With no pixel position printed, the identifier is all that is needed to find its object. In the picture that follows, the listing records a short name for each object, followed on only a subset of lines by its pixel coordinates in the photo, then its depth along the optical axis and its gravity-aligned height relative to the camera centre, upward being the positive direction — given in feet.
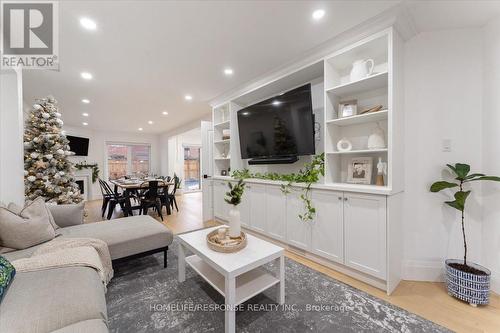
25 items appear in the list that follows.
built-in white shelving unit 6.37 -0.83
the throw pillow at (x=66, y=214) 7.72 -1.84
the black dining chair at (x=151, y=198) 14.56 -2.35
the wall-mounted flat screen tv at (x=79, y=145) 21.63 +2.34
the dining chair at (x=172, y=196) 17.40 -2.63
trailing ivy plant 8.20 -0.64
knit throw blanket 4.75 -2.26
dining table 14.69 -1.53
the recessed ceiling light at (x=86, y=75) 9.76 +4.47
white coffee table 4.63 -2.73
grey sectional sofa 3.14 -2.39
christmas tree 10.27 +0.57
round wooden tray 5.54 -2.22
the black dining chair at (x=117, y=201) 14.44 -2.58
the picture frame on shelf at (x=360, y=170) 7.57 -0.22
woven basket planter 5.59 -3.45
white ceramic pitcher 7.10 +3.36
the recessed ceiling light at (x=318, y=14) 5.88 +4.44
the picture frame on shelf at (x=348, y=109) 7.73 +2.14
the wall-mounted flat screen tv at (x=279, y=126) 8.57 +1.89
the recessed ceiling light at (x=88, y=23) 6.09 +4.40
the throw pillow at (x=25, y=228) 5.71 -1.77
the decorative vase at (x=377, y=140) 7.01 +0.86
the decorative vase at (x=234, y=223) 6.19 -1.77
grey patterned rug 4.97 -3.92
